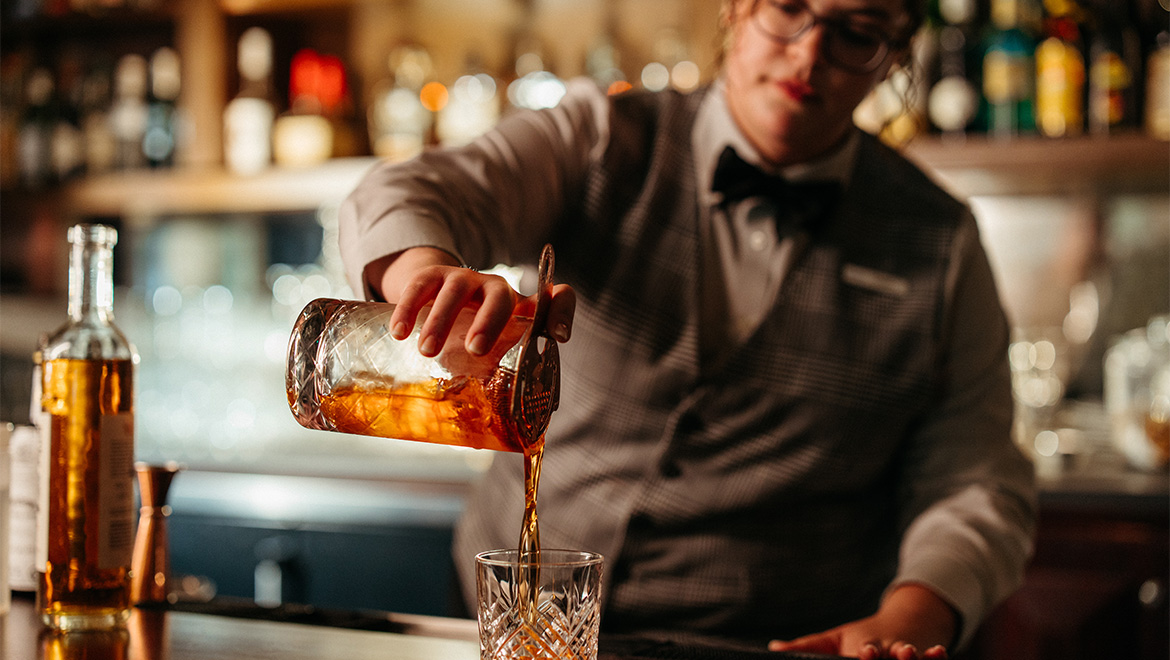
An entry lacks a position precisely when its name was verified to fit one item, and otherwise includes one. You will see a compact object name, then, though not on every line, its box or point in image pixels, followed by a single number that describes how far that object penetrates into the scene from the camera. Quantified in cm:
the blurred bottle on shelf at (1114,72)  234
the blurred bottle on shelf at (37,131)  313
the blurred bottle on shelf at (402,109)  273
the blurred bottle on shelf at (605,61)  267
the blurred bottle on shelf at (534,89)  268
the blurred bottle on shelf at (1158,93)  225
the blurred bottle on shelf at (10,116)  316
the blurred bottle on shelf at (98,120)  310
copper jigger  99
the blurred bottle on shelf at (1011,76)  238
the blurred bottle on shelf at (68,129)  314
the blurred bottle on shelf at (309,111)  283
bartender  127
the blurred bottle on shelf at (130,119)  306
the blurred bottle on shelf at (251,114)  285
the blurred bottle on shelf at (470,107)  271
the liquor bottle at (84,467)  90
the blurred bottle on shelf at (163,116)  305
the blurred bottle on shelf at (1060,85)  236
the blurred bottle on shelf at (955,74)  242
